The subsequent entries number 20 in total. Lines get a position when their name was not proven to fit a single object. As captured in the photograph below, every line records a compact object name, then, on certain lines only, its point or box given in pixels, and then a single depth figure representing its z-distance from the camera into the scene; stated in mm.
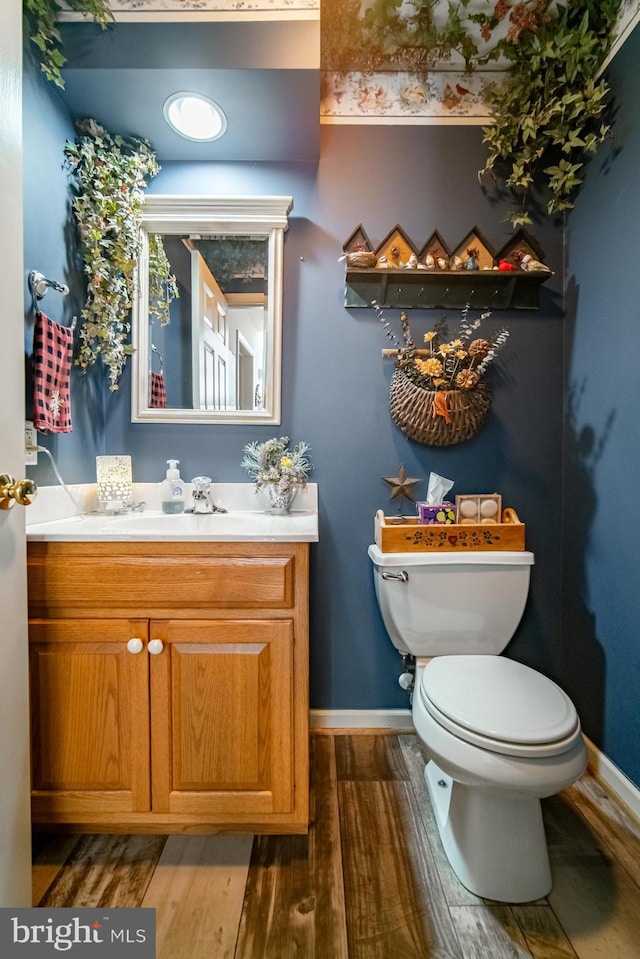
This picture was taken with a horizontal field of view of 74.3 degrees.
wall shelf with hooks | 1535
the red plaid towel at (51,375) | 1226
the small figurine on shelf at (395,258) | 1538
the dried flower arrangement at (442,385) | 1480
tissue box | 1475
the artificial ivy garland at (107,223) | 1393
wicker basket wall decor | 1493
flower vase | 1480
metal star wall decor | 1580
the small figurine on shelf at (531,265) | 1475
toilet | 944
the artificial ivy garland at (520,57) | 1353
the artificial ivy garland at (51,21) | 1183
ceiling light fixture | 1361
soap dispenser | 1522
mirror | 1576
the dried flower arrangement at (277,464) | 1482
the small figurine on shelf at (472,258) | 1506
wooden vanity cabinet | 1100
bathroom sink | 1087
